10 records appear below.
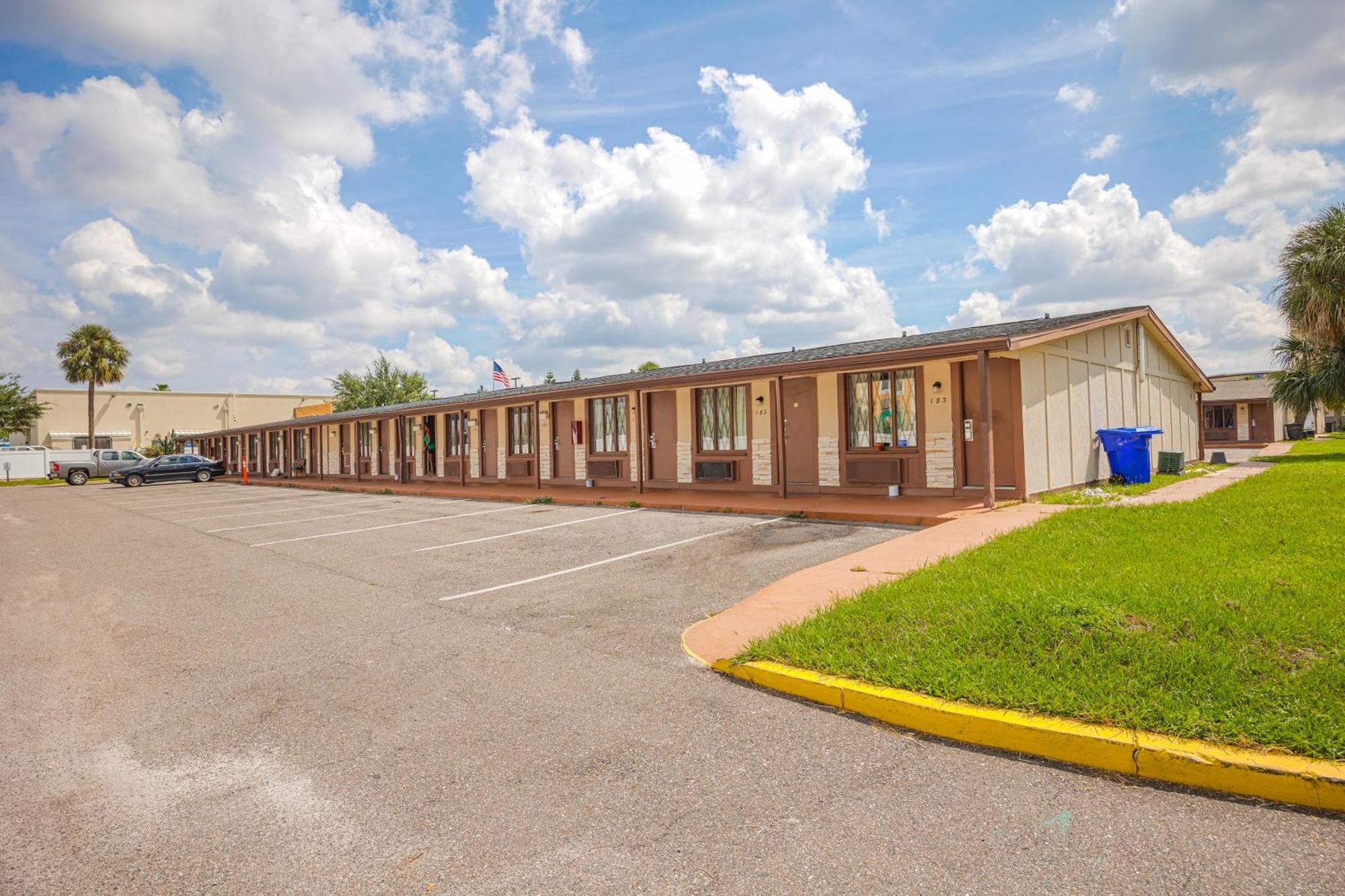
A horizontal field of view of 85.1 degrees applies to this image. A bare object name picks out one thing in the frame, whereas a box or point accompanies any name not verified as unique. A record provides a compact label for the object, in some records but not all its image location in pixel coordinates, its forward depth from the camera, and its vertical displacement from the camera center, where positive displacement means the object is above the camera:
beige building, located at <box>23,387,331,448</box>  55.16 +3.62
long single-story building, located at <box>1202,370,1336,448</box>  39.22 +1.01
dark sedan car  33.38 -0.48
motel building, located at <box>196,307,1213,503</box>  12.84 +0.67
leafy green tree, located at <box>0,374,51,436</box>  49.25 +3.81
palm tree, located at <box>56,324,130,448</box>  48.53 +7.18
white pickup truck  37.59 -0.06
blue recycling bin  14.70 -0.27
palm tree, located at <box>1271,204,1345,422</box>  20.33 +3.88
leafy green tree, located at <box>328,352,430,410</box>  59.81 +5.54
